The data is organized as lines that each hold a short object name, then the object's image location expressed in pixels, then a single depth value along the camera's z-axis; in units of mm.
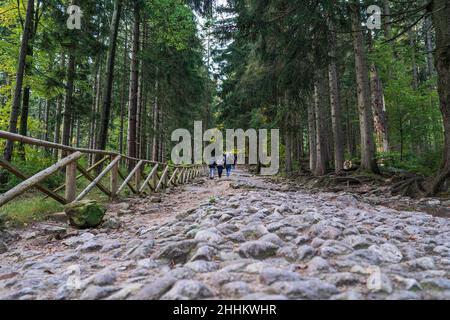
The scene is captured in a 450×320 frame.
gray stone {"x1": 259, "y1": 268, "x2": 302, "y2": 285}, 1977
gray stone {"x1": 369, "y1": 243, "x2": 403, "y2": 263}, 2447
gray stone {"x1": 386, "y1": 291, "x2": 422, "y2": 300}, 1731
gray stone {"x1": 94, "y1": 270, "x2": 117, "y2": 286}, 2143
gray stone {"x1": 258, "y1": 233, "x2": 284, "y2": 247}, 2830
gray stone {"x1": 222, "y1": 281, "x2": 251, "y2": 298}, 1811
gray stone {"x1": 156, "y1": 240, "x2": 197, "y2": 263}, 2680
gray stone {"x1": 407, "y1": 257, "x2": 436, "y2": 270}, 2302
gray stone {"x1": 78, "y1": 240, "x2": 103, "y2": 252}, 3297
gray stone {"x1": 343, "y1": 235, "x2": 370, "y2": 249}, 2756
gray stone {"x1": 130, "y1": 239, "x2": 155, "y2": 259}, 2832
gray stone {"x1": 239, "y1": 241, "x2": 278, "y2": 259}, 2592
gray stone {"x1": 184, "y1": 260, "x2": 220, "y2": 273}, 2248
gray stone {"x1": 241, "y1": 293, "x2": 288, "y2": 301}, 1711
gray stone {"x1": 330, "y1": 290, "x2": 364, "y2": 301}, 1719
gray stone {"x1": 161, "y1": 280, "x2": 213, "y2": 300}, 1795
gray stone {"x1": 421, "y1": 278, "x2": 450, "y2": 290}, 1897
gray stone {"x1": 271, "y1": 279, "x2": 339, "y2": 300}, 1762
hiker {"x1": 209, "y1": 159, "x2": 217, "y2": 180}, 17969
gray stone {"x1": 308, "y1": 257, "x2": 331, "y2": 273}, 2183
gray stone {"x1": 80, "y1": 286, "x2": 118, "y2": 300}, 1924
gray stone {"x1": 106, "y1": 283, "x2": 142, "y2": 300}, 1866
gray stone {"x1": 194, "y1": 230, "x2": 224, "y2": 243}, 2947
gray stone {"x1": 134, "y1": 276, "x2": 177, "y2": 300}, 1829
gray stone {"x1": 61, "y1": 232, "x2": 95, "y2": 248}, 3635
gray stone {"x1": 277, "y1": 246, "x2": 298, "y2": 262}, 2520
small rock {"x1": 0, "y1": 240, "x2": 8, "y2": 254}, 3467
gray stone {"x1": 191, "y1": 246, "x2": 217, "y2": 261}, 2523
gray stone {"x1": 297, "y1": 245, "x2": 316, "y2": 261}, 2508
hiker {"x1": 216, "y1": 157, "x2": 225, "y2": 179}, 17606
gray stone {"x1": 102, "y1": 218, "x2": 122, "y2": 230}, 4529
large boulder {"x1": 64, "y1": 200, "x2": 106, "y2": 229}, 4477
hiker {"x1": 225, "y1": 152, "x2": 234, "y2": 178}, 18266
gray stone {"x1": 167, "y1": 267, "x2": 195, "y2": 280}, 2094
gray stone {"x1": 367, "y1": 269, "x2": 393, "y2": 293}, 1829
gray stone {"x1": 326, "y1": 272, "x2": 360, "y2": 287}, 1935
